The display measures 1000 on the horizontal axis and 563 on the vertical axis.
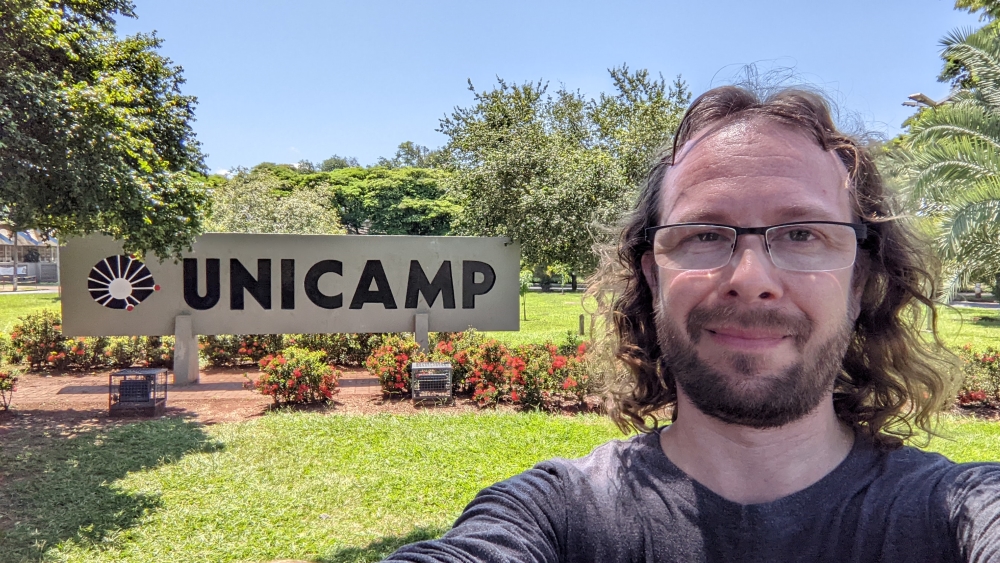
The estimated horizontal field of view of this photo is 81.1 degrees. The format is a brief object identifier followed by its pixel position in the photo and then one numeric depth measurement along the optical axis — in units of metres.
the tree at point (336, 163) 68.06
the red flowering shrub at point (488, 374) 9.09
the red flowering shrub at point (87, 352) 11.68
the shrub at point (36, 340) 11.64
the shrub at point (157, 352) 12.38
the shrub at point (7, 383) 8.45
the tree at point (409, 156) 63.44
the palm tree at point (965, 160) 7.57
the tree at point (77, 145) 5.27
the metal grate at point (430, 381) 9.23
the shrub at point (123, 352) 12.07
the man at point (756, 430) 1.30
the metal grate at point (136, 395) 8.55
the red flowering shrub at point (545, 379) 9.02
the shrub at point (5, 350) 11.93
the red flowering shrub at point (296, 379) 8.84
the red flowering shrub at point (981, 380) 9.31
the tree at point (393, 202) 45.74
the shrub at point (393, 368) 9.45
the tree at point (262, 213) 18.22
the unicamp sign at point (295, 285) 10.22
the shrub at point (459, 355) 9.62
